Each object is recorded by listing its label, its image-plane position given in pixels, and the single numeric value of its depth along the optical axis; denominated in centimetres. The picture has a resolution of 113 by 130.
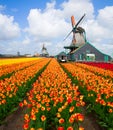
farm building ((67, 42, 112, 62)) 2809
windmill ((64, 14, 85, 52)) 3085
